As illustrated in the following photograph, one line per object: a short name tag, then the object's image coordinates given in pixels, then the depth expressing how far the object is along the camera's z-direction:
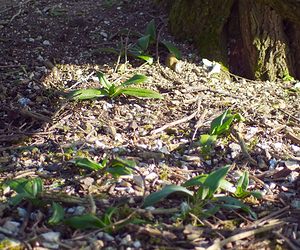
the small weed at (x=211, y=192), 2.17
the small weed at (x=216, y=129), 2.61
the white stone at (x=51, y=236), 2.00
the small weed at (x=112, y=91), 2.94
